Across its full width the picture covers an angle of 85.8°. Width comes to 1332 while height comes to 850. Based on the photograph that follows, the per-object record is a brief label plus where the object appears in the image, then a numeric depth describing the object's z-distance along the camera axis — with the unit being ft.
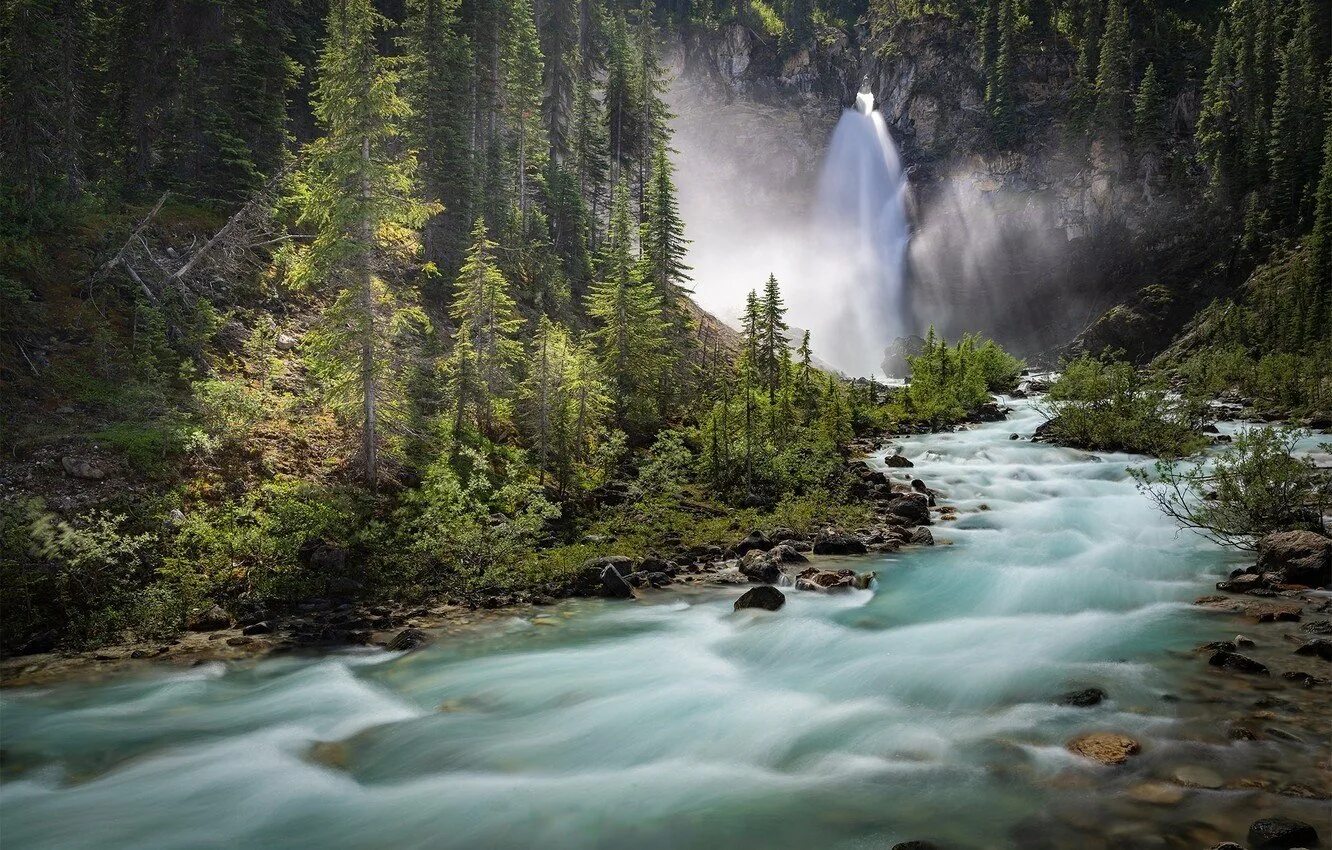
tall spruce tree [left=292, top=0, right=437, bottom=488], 53.31
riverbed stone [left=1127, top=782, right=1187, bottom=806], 20.68
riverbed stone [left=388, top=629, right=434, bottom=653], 37.47
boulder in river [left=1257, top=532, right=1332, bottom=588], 39.86
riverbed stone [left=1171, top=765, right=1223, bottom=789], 21.45
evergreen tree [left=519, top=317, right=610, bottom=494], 65.26
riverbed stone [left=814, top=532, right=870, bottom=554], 55.83
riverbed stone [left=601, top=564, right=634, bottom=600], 46.52
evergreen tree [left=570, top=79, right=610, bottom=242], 170.40
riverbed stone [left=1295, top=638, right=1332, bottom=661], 30.12
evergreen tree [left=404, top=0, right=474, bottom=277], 111.65
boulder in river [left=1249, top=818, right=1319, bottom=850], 18.06
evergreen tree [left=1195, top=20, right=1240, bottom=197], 209.36
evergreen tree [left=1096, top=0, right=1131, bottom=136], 240.32
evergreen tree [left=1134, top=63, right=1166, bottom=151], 228.63
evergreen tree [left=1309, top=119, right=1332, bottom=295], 147.95
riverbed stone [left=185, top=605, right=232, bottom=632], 39.78
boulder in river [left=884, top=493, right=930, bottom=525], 65.26
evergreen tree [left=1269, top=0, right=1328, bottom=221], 187.83
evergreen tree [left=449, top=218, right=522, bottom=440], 70.28
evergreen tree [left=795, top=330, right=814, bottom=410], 97.40
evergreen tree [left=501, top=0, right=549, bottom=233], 141.90
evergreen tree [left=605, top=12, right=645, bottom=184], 175.52
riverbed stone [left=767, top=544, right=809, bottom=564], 52.49
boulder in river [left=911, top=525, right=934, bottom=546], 58.03
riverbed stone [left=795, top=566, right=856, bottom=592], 46.57
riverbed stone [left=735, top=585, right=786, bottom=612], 42.88
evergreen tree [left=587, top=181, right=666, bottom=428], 88.99
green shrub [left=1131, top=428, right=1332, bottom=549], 42.80
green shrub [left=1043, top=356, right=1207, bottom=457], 76.55
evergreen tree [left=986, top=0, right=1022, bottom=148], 273.33
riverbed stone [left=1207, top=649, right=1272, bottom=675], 29.37
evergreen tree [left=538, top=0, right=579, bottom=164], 170.60
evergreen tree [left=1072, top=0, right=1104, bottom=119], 256.73
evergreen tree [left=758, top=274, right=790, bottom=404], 106.11
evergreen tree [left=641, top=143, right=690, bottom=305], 124.88
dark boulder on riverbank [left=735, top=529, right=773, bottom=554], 56.29
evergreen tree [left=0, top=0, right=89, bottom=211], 71.67
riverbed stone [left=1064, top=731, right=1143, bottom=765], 23.59
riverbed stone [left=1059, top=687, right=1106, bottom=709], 28.30
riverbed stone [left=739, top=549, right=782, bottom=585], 49.24
